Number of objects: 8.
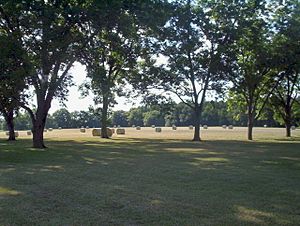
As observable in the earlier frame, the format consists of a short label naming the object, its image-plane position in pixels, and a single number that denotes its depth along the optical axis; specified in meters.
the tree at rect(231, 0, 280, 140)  28.85
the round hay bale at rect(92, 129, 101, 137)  42.04
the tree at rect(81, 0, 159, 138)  17.62
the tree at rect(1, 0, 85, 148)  17.04
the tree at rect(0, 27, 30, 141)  14.28
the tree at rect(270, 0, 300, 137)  28.65
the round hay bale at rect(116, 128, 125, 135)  49.08
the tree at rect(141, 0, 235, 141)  28.48
